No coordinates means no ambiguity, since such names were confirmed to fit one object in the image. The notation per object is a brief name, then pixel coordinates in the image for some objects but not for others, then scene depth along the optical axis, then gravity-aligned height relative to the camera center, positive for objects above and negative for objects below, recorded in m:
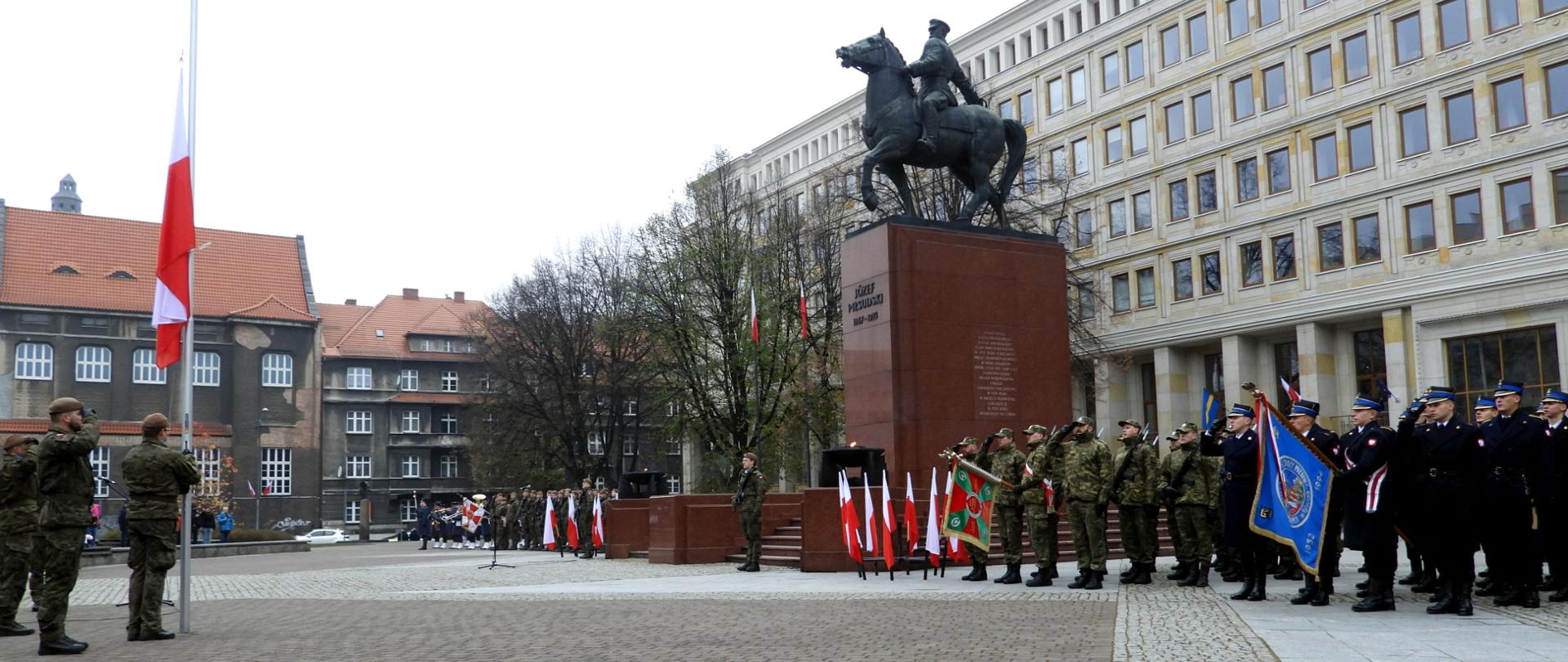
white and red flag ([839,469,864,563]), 16.02 -0.75
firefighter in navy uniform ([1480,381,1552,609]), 10.70 -0.37
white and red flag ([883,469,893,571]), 15.45 -0.81
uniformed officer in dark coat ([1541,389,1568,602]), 11.12 -0.43
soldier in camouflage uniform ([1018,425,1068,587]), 14.09 -0.61
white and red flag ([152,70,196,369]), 11.80 +1.92
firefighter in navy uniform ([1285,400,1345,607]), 11.15 -0.47
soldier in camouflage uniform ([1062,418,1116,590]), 13.60 -0.44
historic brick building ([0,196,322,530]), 68.00 +6.72
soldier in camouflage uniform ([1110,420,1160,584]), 13.81 -0.46
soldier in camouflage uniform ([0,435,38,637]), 10.96 -0.28
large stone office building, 36.12 +8.21
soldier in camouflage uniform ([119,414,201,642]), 10.47 -0.31
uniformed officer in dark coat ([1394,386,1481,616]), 10.37 -0.36
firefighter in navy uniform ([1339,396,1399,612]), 10.59 -0.55
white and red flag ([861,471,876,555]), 15.78 -0.72
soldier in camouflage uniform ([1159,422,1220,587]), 13.34 -0.48
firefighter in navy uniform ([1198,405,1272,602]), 12.31 -0.25
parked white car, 64.77 -3.20
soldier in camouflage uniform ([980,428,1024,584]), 14.45 -0.58
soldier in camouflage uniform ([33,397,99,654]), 10.23 -0.11
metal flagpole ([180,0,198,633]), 10.94 +0.27
